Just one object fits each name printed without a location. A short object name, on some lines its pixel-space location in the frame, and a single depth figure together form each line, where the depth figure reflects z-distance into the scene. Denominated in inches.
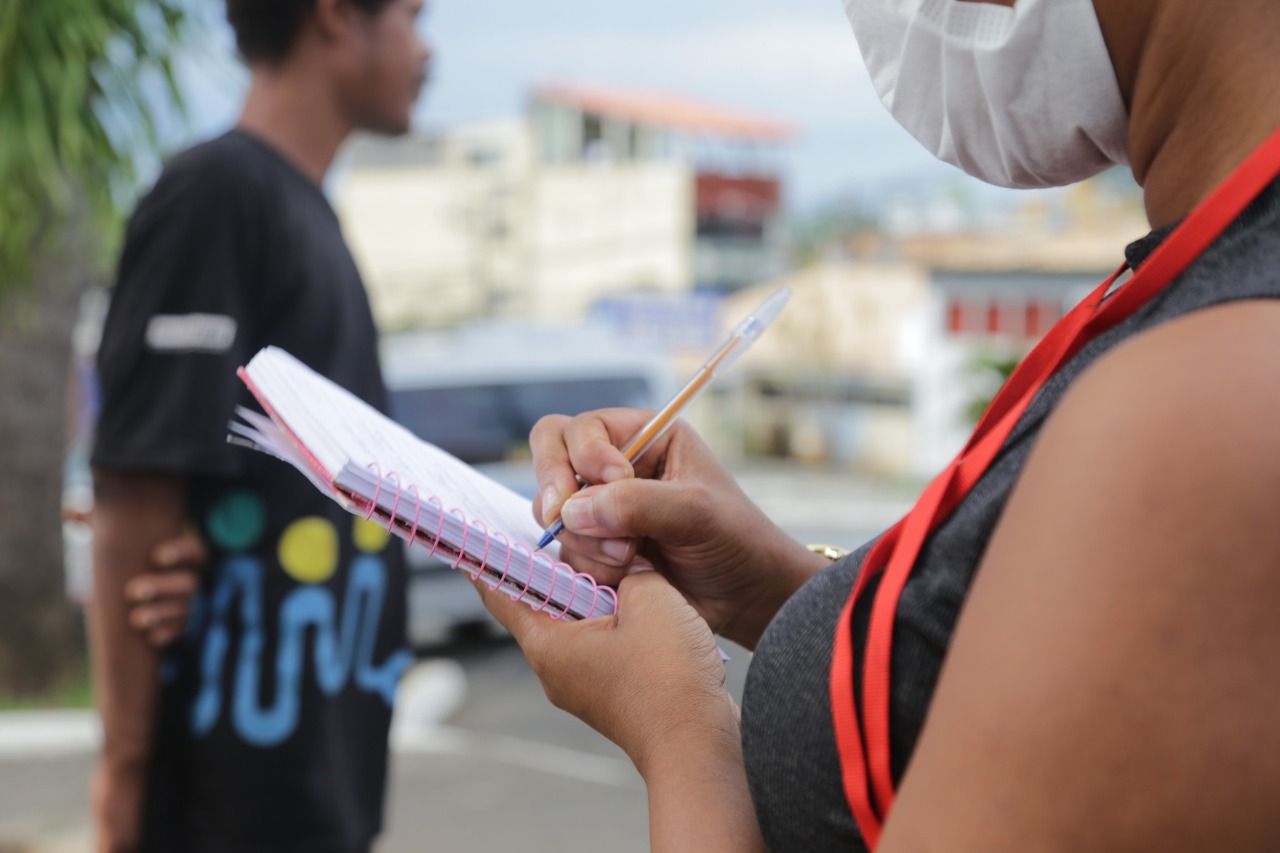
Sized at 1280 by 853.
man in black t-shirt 74.5
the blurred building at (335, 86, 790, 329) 1289.4
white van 444.5
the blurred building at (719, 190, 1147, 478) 905.5
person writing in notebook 25.2
